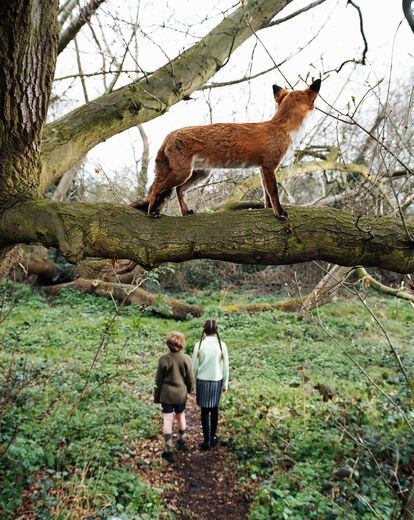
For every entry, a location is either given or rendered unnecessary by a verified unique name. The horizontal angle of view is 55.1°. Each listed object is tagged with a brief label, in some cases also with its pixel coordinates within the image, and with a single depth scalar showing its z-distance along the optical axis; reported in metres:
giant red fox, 3.15
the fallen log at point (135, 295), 12.83
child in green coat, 5.36
